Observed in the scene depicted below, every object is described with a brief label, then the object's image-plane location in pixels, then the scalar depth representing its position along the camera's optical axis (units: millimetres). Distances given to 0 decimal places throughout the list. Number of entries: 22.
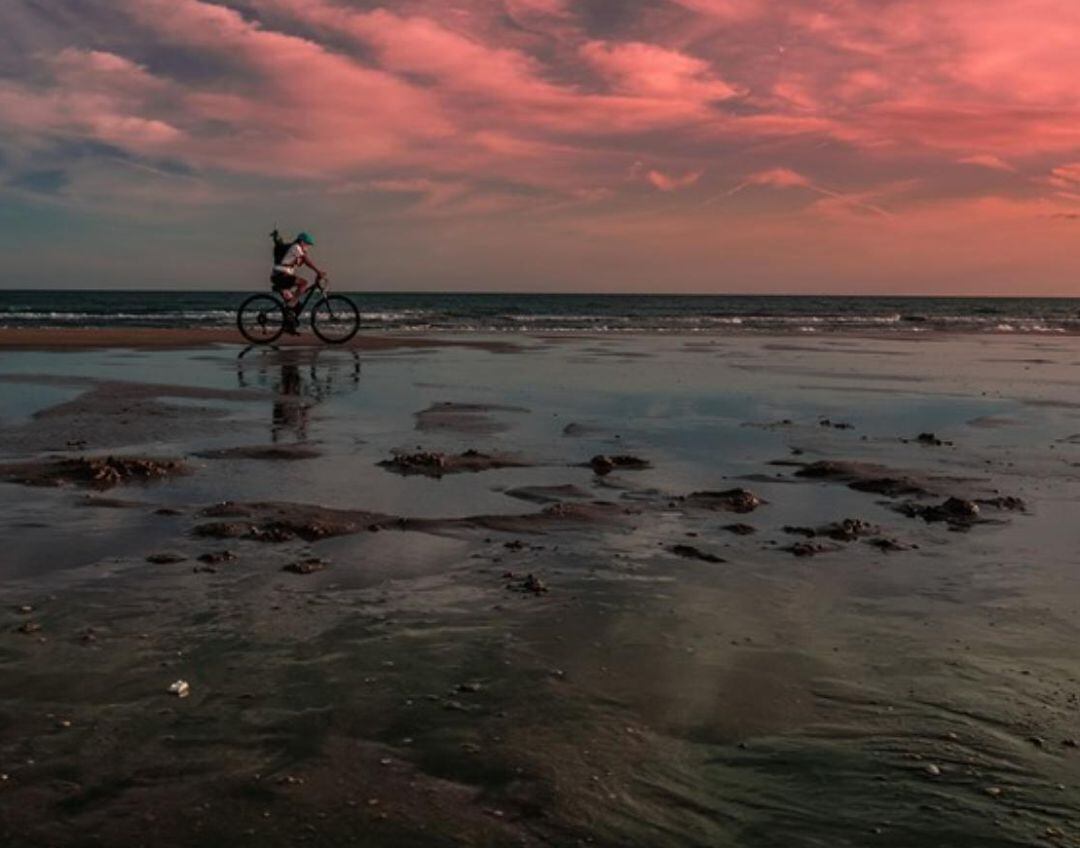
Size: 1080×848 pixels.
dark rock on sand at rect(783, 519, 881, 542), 7184
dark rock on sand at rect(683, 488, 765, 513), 8047
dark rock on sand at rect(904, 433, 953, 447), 11742
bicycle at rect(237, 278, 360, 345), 24073
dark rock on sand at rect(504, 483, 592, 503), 8258
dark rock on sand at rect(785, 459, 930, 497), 9000
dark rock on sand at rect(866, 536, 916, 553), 6871
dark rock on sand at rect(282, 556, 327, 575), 5922
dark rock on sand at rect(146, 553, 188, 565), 6035
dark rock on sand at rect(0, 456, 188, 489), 8398
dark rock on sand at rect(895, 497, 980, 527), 7816
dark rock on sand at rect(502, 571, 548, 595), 5664
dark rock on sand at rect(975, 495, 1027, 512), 8250
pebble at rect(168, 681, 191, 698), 4098
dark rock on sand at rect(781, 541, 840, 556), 6688
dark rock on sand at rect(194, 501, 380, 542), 6746
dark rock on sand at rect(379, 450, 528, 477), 9406
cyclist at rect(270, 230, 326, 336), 22172
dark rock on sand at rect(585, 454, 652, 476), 9602
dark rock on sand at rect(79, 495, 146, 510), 7535
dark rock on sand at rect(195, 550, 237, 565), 6047
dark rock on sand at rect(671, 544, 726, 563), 6488
